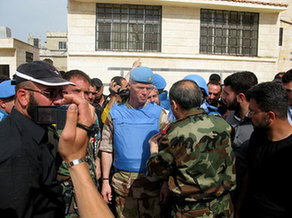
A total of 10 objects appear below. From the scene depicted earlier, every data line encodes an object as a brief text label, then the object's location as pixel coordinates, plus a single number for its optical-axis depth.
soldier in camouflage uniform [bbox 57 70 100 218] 2.25
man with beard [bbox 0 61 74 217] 1.26
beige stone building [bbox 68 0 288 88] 10.70
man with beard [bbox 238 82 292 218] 1.85
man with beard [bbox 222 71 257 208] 2.41
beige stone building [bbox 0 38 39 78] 18.06
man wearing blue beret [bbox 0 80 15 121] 3.10
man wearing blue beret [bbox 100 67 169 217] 2.54
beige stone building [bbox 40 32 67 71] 31.41
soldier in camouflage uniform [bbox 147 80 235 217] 1.95
